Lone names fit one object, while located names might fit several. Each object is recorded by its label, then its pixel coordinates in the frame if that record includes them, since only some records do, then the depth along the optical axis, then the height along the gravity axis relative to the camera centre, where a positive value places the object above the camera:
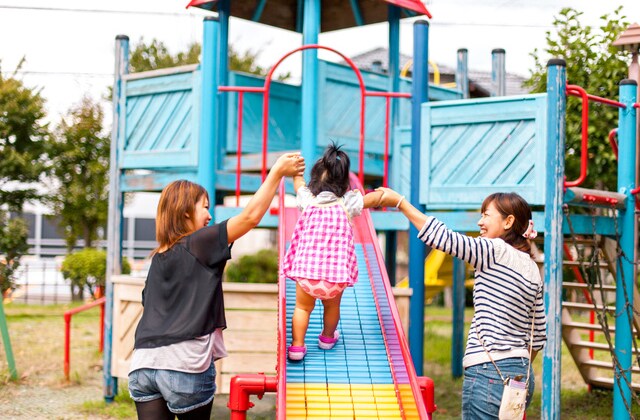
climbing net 5.49 -0.44
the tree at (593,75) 8.93 +1.68
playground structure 5.29 +0.59
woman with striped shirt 3.40 -0.33
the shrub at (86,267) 17.08 -1.06
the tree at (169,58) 21.66 +4.31
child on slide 4.20 -0.13
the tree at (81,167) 18.11 +1.11
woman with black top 3.16 -0.37
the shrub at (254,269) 17.67 -1.07
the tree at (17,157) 17.34 +1.25
